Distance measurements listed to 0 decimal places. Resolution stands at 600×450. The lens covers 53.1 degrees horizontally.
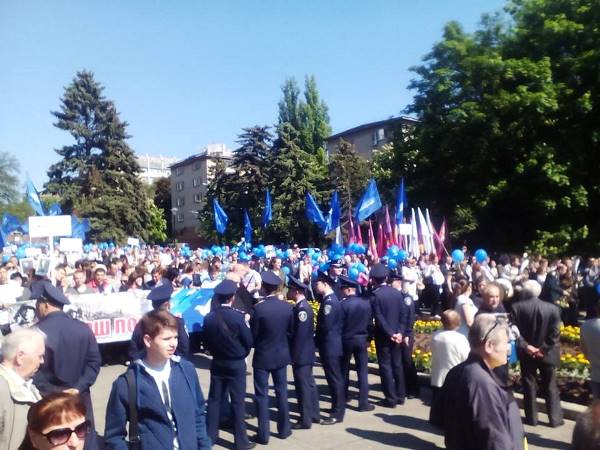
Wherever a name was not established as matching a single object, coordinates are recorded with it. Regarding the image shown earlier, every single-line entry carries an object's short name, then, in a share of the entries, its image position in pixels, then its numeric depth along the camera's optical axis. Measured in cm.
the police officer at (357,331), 820
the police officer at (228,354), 676
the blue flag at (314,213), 2502
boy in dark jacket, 365
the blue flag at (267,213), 2987
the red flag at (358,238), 2270
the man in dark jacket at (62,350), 515
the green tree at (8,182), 7394
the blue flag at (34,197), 2345
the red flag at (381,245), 2223
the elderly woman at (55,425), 274
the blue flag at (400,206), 2072
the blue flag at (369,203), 2130
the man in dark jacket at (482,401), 356
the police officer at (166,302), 655
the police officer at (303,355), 766
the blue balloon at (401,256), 1749
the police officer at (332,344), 798
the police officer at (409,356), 885
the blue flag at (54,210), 3018
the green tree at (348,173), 4334
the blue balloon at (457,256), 1803
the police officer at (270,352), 721
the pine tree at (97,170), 4744
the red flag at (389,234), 2152
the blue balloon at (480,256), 1667
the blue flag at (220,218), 3056
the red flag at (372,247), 2086
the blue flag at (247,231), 2949
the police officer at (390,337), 854
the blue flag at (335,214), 2267
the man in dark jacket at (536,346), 709
